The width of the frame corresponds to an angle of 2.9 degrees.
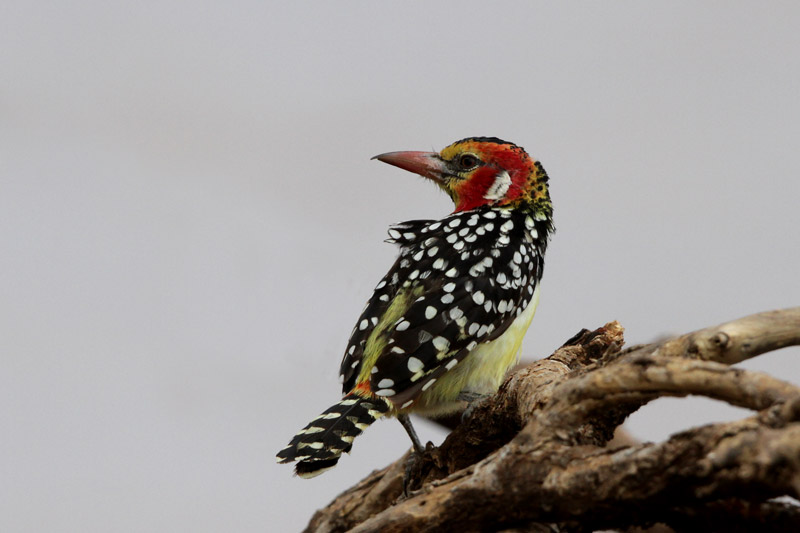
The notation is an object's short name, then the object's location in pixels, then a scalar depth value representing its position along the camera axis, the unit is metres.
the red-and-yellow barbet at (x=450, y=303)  6.30
